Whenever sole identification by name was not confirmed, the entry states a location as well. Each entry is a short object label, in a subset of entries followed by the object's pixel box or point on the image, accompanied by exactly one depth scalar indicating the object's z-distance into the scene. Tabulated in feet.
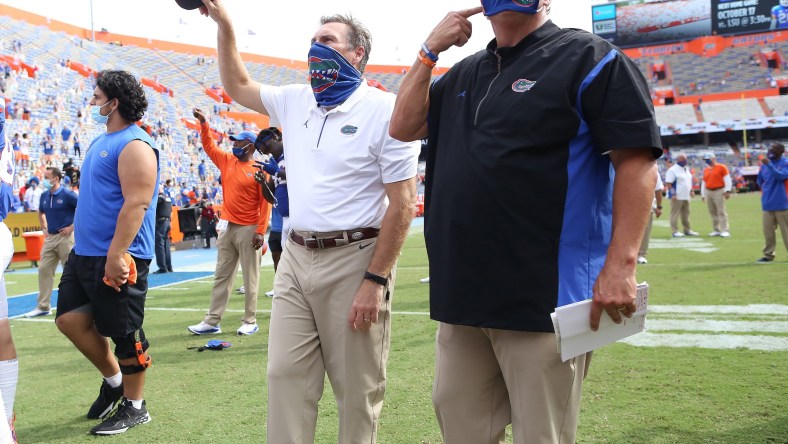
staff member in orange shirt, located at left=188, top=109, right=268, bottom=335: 23.41
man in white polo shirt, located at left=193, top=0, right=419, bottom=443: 9.29
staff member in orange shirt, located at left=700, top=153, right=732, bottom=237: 51.00
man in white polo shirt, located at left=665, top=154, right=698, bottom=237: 52.26
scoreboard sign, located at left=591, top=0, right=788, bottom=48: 204.33
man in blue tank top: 12.81
